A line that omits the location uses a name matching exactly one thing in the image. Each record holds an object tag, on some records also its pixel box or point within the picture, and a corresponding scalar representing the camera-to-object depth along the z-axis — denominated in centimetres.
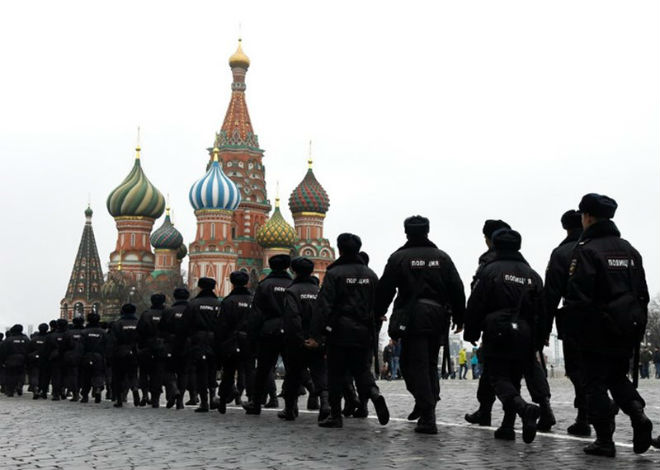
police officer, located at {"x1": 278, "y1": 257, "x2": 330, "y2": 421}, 1238
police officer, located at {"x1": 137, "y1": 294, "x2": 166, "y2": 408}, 1675
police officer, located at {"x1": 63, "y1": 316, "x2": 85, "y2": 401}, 2120
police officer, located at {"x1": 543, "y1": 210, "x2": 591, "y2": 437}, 966
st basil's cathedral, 9344
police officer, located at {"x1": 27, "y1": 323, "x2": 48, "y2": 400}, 2386
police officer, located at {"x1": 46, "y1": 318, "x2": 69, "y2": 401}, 2214
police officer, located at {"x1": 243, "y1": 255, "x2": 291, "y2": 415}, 1316
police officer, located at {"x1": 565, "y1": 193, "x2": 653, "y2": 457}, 828
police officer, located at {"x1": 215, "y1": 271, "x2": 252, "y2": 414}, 1455
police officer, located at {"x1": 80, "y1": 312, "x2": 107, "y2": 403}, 2022
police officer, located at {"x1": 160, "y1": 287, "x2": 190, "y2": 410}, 1599
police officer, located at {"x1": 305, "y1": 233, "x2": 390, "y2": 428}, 1116
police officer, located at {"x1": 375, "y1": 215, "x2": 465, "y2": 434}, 1032
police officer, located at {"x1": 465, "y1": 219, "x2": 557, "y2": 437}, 1030
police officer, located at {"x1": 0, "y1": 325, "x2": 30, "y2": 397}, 2597
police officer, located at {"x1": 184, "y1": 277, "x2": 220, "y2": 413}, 1540
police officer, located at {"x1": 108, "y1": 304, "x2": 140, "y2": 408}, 1778
